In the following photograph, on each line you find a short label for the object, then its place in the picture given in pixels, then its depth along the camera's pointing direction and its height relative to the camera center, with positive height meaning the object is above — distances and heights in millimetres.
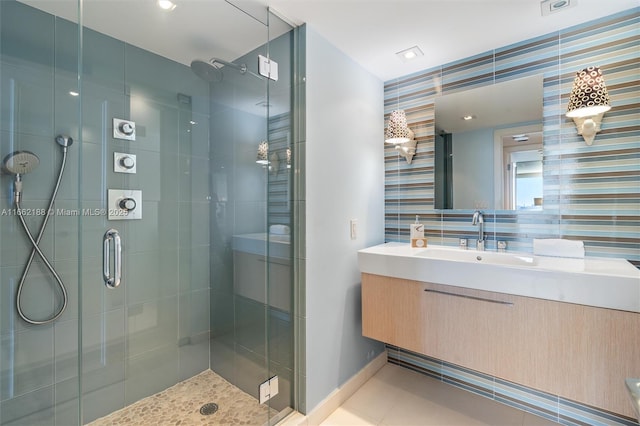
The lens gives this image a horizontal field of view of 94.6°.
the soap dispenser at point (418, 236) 2127 -169
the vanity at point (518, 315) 1246 -519
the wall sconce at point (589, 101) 1557 +588
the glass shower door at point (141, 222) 1471 -39
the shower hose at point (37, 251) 1364 -166
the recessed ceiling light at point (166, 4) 1407 +1014
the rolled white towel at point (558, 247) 1639 -205
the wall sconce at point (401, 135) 2188 +580
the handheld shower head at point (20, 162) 1341 +251
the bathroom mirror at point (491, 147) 1828 +439
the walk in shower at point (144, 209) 1365 +31
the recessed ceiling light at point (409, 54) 1918 +1063
